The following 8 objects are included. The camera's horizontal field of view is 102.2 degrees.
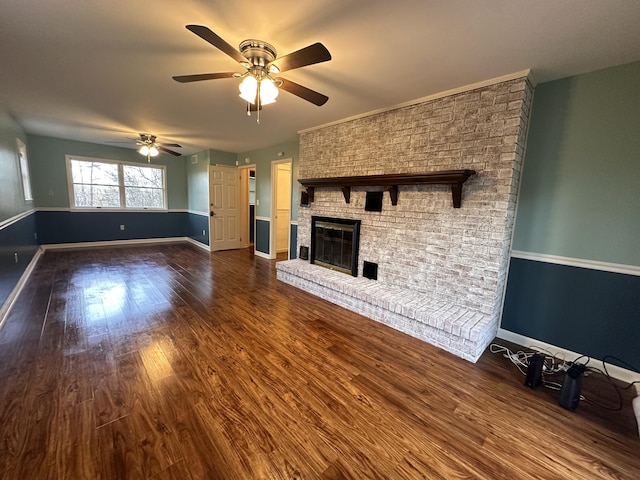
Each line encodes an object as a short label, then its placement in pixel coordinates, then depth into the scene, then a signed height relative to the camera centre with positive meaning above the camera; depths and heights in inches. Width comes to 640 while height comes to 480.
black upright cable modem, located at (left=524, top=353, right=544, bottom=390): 78.2 -49.2
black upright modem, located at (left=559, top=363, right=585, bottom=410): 70.1 -48.3
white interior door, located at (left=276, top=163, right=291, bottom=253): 229.9 -6.9
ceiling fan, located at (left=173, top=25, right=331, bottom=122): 67.9 +35.9
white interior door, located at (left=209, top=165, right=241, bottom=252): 250.1 -10.1
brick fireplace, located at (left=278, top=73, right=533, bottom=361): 94.1 -5.2
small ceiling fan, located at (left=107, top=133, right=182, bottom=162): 184.7 +37.0
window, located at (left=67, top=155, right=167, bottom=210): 236.7 +9.4
